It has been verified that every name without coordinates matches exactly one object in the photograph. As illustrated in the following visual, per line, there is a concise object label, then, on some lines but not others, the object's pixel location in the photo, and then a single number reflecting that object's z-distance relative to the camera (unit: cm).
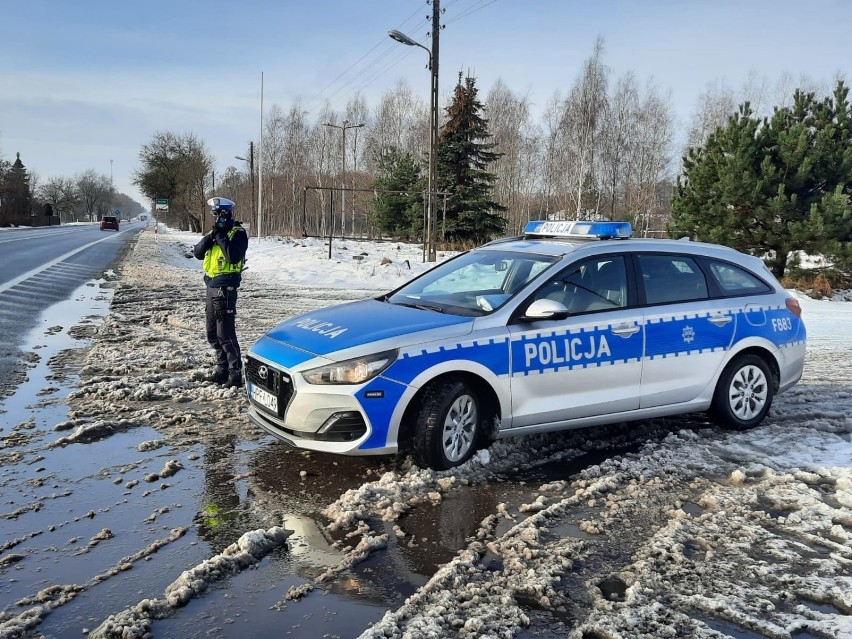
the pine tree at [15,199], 6644
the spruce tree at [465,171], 3356
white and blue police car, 453
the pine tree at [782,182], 1773
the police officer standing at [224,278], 690
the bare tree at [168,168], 7075
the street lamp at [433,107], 2261
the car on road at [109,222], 6974
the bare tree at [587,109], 4584
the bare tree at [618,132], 4922
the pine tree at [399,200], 4016
